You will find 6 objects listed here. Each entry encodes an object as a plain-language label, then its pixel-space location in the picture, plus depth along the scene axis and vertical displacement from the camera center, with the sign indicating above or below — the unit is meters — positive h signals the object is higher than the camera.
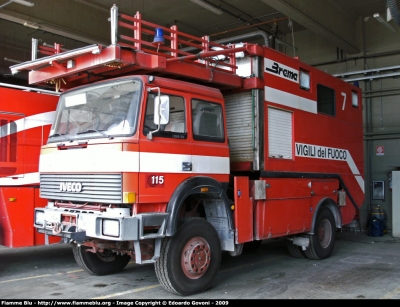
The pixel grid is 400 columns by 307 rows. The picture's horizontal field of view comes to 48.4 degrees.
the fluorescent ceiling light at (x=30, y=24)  13.04 +4.68
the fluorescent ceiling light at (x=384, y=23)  11.42 +4.48
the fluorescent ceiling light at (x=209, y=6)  11.76 +4.84
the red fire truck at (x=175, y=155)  5.73 +0.41
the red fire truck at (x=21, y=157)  7.33 +0.47
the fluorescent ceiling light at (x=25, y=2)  10.75 +4.43
